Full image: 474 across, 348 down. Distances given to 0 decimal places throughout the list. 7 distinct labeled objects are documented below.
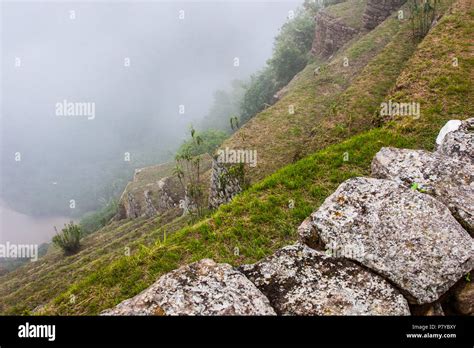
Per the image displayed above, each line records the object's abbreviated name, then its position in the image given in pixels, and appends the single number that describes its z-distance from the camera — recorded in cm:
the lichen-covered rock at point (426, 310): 426
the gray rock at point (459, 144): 631
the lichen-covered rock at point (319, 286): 410
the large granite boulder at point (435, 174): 528
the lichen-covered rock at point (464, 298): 431
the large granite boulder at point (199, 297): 396
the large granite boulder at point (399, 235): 436
